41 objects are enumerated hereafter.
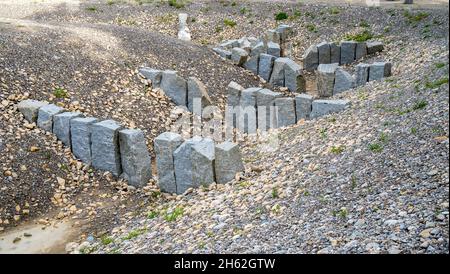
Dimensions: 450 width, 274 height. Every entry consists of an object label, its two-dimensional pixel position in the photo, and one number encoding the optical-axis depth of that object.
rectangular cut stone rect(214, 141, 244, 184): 9.12
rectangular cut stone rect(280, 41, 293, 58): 20.52
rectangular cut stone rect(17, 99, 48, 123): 10.78
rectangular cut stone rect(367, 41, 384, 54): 17.89
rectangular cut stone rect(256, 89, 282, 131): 12.73
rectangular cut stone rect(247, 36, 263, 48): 19.60
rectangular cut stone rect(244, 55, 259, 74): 17.00
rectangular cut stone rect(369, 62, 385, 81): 14.00
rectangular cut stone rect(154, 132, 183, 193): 9.55
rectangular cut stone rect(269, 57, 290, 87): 16.11
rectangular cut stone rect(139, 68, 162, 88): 13.79
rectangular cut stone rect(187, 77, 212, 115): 13.54
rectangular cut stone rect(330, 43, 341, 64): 18.38
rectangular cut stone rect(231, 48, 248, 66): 17.16
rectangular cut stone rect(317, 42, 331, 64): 18.27
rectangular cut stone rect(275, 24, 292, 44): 20.95
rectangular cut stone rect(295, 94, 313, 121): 12.14
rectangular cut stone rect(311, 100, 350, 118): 11.38
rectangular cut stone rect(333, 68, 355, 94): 14.62
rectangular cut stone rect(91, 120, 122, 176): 9.92
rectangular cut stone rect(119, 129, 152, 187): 9.87
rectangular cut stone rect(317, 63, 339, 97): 14.84
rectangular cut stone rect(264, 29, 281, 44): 20.52
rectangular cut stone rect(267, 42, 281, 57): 18.19
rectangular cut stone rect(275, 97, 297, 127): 12.40
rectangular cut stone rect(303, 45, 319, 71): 18.39
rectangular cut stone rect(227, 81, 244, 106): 13.76
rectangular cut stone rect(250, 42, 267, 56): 17.77
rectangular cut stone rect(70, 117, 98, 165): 10.23
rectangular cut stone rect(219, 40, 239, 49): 18.89
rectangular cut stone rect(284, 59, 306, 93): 15.73
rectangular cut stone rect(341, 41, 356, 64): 18.19
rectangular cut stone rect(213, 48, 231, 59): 17.50
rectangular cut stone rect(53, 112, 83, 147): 10.49
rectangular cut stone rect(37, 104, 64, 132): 10.65
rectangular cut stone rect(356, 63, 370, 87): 14.30
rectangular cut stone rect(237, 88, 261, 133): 13.03
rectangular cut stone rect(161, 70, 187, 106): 13.59
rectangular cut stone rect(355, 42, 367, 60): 18.08
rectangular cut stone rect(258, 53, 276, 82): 16.59
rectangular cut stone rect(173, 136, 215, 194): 9.16
